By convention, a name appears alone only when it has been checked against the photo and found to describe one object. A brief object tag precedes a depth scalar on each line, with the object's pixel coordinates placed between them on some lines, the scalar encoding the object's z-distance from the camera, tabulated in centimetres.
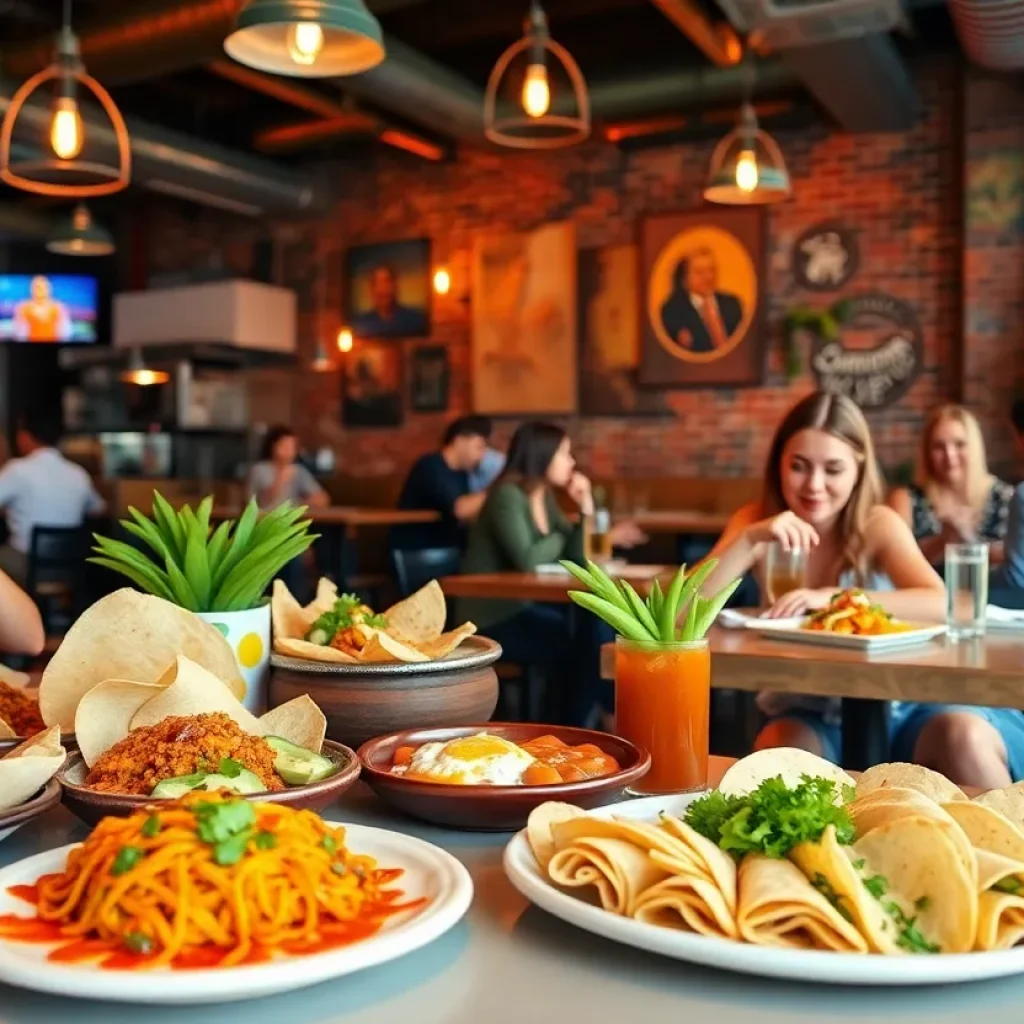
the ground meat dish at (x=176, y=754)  96
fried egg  105
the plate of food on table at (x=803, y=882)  74
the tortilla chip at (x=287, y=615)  153
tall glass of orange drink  118
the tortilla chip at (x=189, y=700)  107
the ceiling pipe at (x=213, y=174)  768
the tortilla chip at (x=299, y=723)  110
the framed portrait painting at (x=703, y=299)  780
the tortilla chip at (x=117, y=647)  119
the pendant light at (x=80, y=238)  738
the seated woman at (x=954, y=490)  448
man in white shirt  647
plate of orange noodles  68
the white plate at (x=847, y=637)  218
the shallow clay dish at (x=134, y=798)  91
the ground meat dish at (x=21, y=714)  127
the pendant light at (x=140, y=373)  948
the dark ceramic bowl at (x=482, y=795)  100
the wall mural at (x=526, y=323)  848
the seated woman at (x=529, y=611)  423
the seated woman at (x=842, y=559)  239
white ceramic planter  130
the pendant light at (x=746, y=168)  485
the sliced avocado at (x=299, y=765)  101
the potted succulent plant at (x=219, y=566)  133
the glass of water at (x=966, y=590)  232
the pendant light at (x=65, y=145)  368
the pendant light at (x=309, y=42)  278
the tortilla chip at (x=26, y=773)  93
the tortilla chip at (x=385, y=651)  128
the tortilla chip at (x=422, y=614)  159
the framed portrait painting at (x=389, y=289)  917
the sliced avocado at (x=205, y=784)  92
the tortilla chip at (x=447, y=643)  138
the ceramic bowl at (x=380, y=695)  124
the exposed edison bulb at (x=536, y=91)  390
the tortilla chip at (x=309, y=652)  132
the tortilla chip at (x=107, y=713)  106
